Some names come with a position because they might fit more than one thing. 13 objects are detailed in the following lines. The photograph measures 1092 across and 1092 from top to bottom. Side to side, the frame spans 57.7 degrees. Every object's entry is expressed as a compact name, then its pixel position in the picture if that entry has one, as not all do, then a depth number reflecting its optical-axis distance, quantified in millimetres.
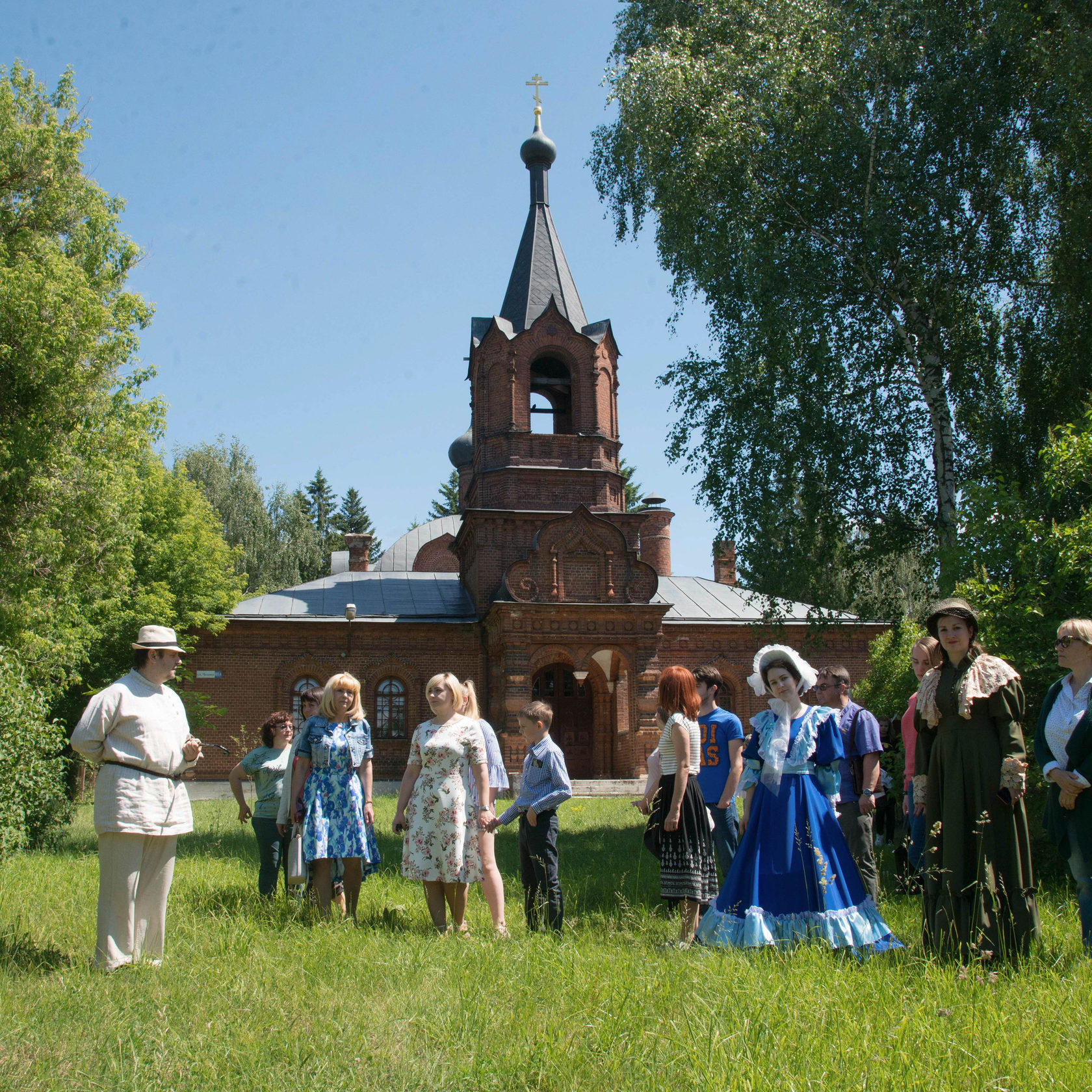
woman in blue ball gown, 4910
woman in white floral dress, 6012
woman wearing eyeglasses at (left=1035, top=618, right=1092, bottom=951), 4824
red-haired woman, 5906
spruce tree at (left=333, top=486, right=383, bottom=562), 60500
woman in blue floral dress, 6340
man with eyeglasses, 6320
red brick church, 22062
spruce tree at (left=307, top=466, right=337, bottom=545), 59656
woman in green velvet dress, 4590
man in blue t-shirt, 6727
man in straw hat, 4969
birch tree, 12820
